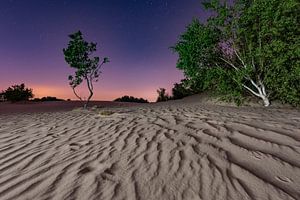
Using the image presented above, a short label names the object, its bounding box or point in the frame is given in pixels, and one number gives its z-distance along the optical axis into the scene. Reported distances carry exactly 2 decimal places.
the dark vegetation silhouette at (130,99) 17.13
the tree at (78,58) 8.81
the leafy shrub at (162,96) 16.13
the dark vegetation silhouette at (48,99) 15.42
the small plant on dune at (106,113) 5.06
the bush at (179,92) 14.61
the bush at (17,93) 13.34
